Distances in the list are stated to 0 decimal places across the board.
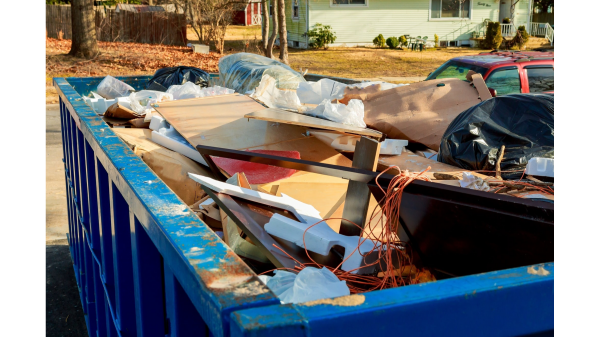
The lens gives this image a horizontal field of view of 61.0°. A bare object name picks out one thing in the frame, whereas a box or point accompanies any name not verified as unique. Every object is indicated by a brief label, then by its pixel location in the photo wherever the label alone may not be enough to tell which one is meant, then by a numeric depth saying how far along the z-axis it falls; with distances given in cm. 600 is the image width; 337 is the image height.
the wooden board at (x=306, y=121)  292
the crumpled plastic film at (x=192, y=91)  436
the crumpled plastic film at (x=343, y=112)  327
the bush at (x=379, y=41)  2362
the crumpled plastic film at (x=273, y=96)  386
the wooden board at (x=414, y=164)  291
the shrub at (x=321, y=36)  2302
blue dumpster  82
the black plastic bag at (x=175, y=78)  548
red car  703
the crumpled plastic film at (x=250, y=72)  485
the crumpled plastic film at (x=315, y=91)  450
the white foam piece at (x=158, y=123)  349
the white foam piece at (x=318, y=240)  177
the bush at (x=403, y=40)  2367
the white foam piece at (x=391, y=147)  317
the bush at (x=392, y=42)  2348
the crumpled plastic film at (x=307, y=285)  140
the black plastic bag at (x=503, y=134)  295
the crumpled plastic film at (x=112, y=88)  502
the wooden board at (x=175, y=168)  283
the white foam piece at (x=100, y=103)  442
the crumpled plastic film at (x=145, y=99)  402
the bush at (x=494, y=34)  2395
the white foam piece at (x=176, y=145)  303
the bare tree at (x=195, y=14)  2073
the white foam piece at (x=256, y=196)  195
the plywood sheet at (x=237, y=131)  318
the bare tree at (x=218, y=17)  2030
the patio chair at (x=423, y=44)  2353
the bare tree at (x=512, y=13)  2533
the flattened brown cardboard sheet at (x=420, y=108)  363
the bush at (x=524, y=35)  2405
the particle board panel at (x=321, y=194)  250
